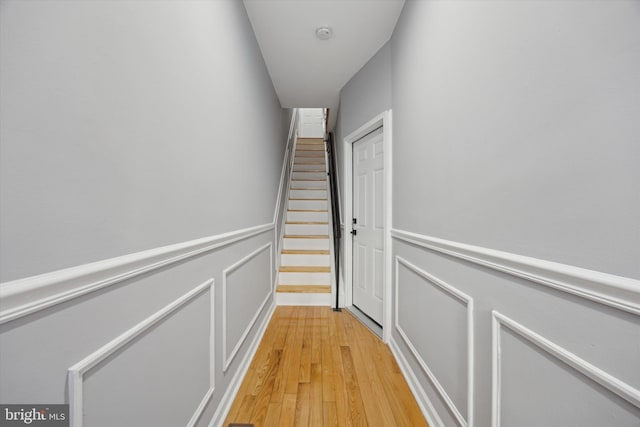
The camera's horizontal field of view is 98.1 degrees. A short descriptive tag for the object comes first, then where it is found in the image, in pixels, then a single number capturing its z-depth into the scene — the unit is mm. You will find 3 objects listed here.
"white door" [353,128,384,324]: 2523
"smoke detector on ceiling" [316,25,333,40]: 2193
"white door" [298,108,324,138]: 7258
